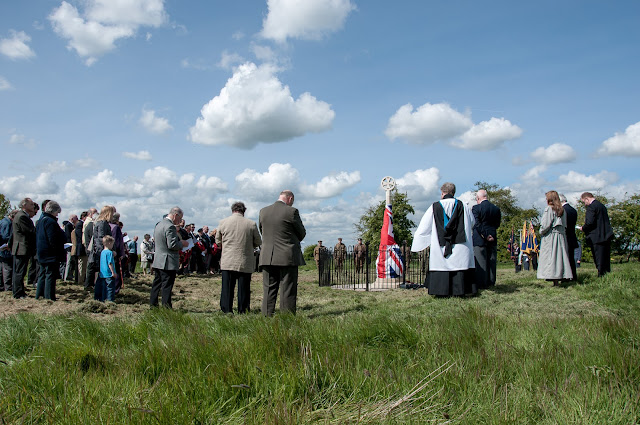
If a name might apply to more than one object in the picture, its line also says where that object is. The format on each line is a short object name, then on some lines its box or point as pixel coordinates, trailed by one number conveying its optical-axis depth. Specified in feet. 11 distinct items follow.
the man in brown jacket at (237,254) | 26.63
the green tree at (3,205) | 155.37
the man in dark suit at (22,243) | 30.73
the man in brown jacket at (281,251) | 24.73
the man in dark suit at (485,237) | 33.50
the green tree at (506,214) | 132.57
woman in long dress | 31.65
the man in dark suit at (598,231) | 33.55
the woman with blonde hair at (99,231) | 33.42
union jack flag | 46.06
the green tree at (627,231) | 95.66
